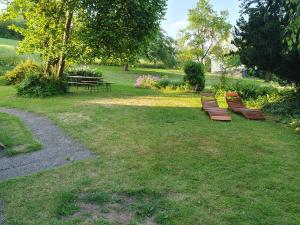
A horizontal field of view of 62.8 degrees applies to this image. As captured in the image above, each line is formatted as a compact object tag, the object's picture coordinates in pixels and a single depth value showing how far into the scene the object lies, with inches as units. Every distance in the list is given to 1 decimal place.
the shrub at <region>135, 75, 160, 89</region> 659.4
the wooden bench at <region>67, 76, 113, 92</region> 562.9
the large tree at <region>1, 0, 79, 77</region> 498.0
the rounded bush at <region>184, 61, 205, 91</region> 586.0
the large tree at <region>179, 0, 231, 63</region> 1317.3
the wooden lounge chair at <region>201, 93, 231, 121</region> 327.2
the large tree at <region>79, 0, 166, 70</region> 477.1
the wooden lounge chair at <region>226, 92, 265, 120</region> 343.9
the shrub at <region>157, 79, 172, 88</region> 645.0
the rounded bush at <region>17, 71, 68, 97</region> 467.1
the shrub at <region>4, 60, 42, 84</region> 628.7
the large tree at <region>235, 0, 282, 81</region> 360.4
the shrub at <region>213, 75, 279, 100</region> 483.3
